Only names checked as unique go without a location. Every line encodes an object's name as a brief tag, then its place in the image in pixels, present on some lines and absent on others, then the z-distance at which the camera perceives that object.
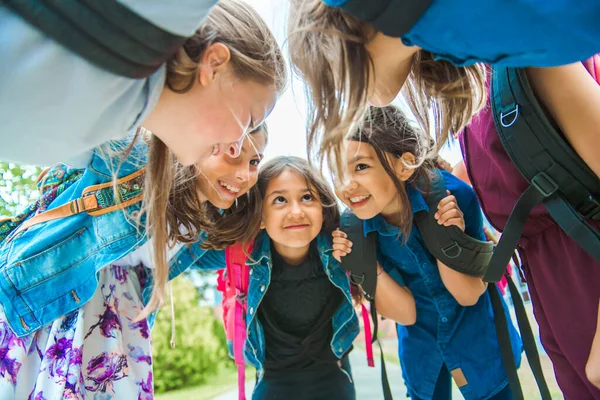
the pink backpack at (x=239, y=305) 1.39
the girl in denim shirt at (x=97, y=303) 1.04
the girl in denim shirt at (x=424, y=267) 1.27
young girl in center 1.41
